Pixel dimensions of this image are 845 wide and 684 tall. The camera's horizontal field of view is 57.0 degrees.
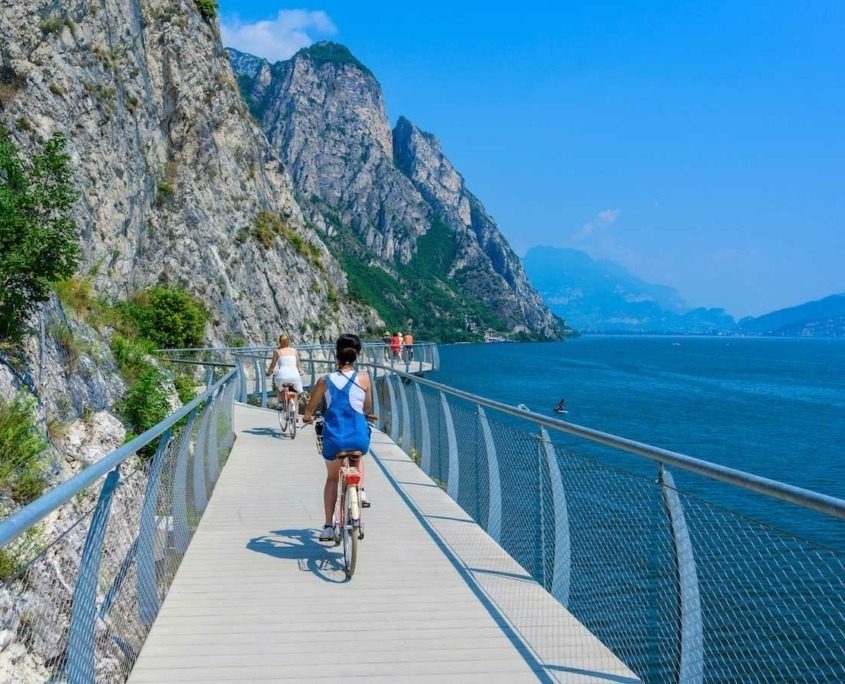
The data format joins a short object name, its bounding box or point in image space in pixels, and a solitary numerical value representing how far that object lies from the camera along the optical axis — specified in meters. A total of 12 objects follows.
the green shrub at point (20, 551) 6.61
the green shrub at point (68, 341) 12.98
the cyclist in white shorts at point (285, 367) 13.80
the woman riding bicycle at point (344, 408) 6.24
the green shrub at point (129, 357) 16.80
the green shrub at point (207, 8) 53.75
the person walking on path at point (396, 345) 34.84
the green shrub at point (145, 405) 14.38
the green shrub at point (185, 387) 18.78
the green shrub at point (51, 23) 29.47
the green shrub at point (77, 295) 17.03
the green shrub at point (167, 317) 32.03
